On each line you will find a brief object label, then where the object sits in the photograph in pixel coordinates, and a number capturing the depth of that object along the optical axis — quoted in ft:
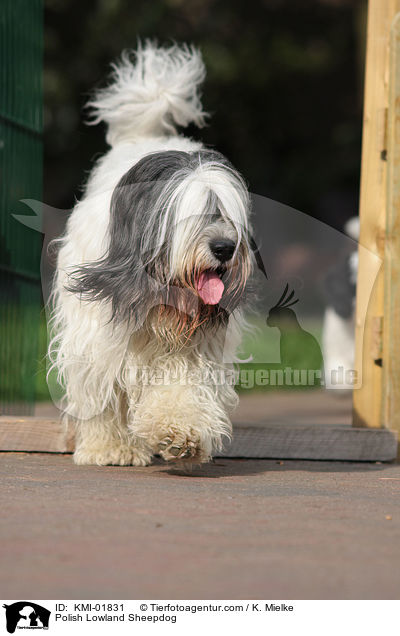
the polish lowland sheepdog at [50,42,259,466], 31.04
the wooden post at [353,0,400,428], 39.19
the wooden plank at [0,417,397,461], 38.68
